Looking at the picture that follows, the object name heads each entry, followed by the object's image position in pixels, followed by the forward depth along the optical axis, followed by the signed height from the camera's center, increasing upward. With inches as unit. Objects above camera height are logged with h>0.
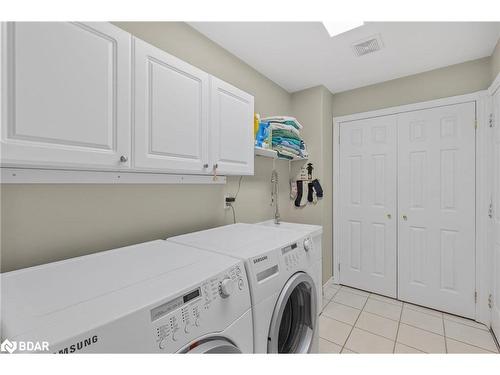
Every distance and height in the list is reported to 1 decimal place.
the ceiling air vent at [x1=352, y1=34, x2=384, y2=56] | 73.5 +46.2
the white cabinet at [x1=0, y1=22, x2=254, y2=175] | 30.4 +13.7
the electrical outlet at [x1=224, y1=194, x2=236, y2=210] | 79.3 -5.1
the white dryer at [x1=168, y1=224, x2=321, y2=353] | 43.0 -18.9
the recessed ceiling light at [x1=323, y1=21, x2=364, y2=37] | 64.0 +44.9
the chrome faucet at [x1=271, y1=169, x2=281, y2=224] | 104.7 -3.1
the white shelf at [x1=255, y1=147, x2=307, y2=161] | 77.3 +12.1
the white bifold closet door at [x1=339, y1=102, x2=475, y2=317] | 88.7 -8.4
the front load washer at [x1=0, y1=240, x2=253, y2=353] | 23.0 -13.5
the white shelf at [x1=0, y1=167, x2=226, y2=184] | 38.1 +1.7
